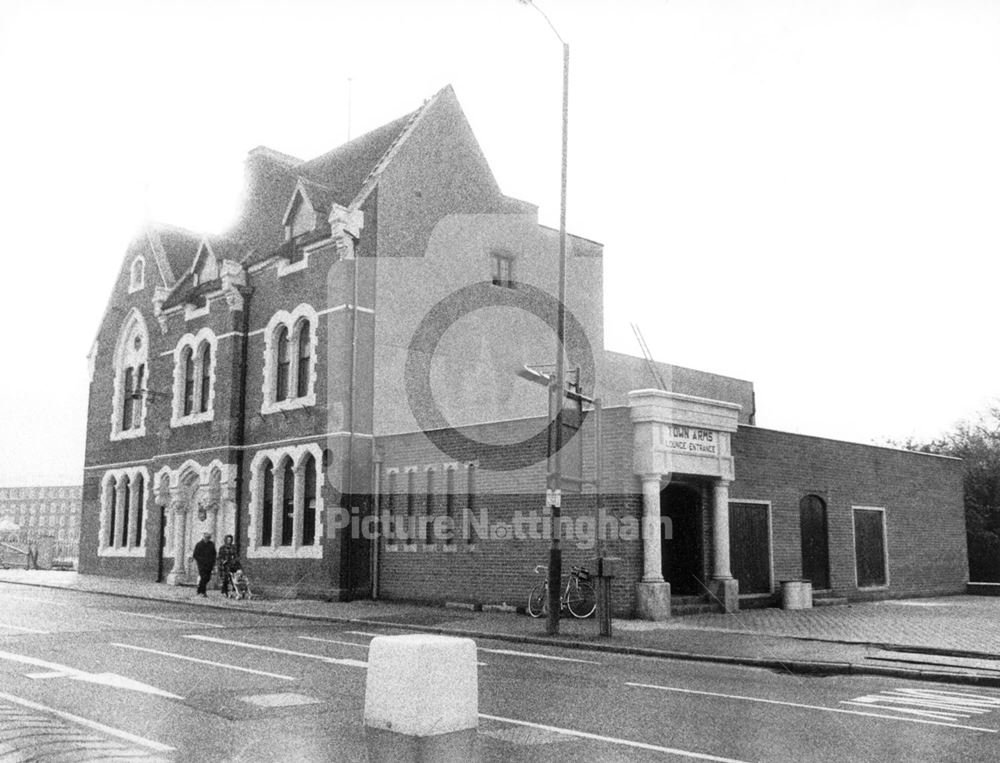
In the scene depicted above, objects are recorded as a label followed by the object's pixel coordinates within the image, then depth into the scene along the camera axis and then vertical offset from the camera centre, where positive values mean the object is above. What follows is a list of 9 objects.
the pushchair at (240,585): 26.22 -1.68
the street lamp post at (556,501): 17.59 +0.37
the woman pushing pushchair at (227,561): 26.66 -1.08
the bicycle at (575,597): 20.64 -1.55
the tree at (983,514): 33.88 +0.38
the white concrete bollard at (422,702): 4.59 -0.84
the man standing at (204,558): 26.64 -1.02
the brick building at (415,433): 22.39 +2.22
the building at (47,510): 150.12 +1.41
